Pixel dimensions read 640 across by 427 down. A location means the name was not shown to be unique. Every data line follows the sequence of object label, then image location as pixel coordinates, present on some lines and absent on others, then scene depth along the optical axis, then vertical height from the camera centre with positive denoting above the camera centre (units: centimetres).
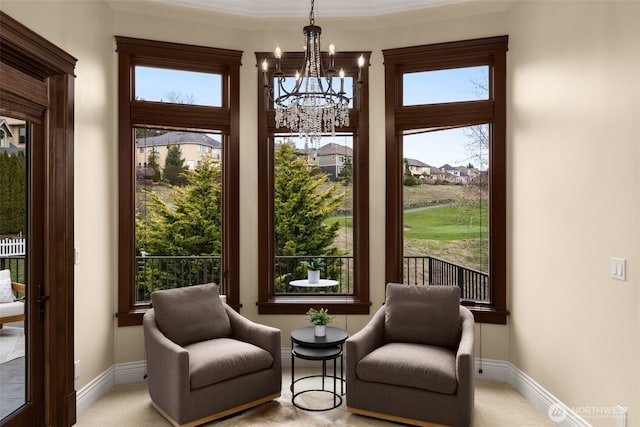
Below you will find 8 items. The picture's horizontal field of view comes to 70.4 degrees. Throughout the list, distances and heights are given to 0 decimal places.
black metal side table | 336 -105
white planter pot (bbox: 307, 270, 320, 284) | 433 -62
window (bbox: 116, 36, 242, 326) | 394 +64
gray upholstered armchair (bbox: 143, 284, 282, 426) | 302 -103
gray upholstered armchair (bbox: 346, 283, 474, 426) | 295 -103
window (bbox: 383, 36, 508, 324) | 399 +39
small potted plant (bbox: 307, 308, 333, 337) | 351 -85
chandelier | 279 +69
